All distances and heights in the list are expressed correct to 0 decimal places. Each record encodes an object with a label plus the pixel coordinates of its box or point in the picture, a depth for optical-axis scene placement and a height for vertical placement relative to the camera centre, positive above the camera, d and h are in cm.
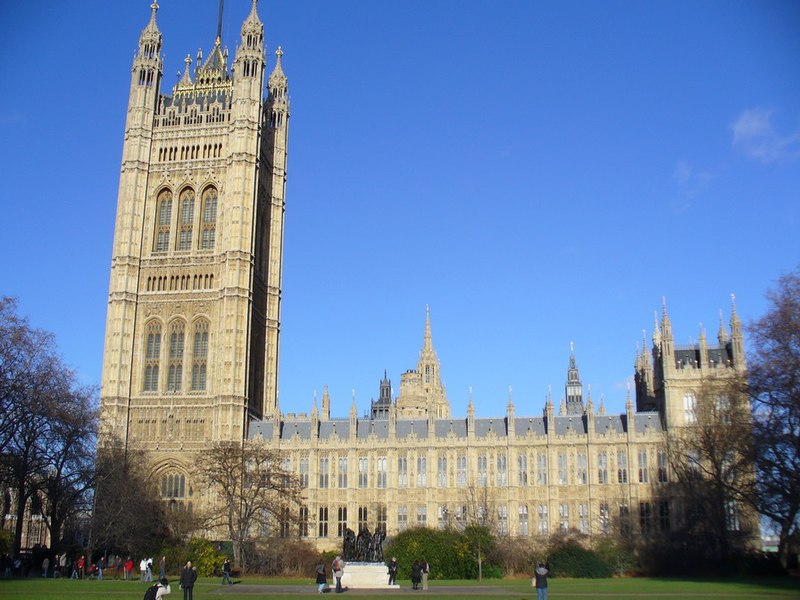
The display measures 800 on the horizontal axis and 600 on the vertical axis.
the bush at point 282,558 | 5738 -22
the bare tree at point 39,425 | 5116 +731
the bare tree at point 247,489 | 6225 +446
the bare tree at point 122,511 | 6009 +277
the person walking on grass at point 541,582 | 2980 -83
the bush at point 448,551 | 5316 +21
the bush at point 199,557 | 5481 -15
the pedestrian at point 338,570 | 3809 -61
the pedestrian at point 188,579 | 3005 -77
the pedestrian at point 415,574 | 4116 -82
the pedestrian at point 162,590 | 2536 -95
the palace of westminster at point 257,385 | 7081 +1343
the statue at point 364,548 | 4669 +32
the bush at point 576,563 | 5294 -44
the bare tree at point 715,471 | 5031 +504
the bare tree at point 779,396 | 4216 +706
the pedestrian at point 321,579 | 3851 -98
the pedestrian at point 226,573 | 4529 -87
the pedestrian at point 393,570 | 4394 -69
